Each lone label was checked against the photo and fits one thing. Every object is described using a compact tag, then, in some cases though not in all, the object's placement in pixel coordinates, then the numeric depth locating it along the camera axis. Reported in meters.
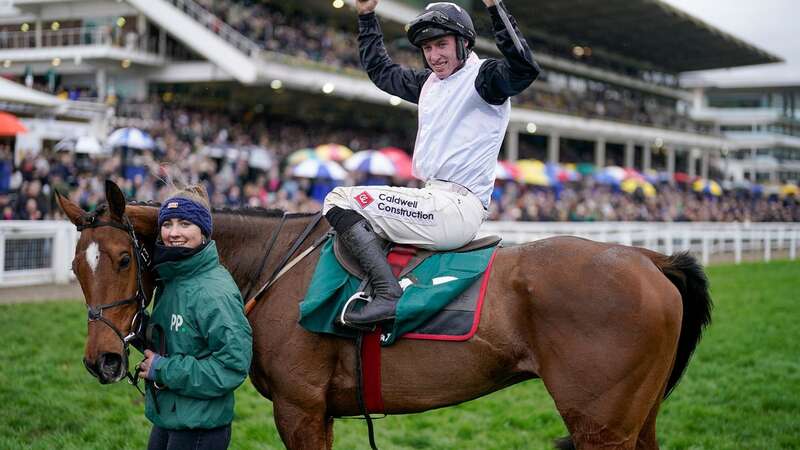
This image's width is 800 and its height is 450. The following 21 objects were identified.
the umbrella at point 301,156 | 18.64
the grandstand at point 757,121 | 74.50
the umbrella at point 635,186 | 29.38
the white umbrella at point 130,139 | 15.98
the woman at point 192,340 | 2.93
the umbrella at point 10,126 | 12.44
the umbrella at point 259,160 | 20.12
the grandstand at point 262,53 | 24.47
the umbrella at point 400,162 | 18.00
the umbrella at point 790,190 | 43.97
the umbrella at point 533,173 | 24.73
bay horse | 3.07
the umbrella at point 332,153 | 18.97
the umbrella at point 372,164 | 17.48
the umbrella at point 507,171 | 22.59
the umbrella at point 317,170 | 17.45
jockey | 3.28
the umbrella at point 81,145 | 16.00
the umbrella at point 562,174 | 28.09
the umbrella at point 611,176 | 29.72
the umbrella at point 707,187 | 36.62
